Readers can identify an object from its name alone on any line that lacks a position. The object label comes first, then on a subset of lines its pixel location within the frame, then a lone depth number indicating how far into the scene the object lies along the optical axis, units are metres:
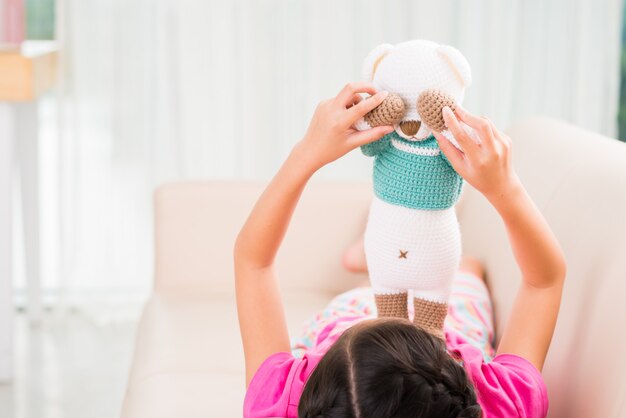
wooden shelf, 3.04
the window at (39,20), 3.89
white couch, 1.97
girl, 1.72
